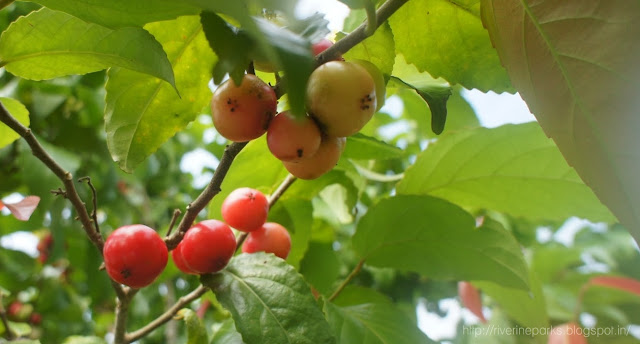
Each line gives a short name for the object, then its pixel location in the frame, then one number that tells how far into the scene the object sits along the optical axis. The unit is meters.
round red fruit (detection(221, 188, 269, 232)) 0.25
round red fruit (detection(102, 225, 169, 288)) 0.23
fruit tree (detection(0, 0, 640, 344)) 0.18
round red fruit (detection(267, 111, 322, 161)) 0.20
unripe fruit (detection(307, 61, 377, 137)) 0.19
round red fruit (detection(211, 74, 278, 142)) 0.20
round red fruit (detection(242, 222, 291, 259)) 0.26
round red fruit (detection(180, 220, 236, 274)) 0.23
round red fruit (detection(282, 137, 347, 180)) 0.21
